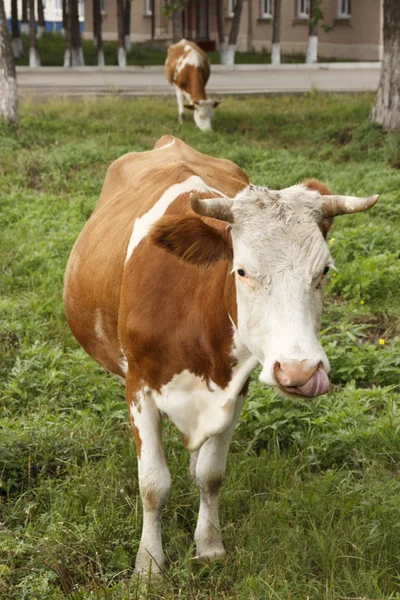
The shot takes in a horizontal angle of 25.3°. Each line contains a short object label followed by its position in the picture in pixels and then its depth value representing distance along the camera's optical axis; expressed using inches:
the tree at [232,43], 1148.7
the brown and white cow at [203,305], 118.3
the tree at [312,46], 1216.8
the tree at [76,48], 1184.8
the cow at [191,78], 591.5
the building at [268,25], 1318.9
